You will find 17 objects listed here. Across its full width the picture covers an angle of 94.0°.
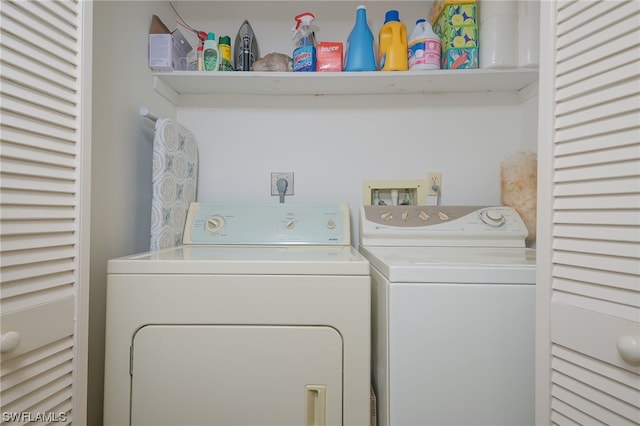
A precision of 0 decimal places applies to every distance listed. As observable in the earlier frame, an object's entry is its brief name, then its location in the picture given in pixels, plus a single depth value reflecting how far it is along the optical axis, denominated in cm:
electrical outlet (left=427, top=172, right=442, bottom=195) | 160
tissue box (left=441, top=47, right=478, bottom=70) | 134
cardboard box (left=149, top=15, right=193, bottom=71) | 133
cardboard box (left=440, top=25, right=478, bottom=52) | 134
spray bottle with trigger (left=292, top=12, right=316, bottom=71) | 141
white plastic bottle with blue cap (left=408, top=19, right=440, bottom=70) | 135
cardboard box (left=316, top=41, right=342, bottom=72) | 140
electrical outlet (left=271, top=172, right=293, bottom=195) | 162
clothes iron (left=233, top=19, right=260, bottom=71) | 146
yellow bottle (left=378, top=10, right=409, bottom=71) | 136
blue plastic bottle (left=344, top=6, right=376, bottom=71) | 138
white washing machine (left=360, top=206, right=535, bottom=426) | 78
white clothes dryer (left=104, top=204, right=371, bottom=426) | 84
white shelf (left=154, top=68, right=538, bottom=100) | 136
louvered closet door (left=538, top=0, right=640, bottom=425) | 55
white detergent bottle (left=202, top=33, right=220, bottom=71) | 141
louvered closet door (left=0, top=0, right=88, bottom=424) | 59
